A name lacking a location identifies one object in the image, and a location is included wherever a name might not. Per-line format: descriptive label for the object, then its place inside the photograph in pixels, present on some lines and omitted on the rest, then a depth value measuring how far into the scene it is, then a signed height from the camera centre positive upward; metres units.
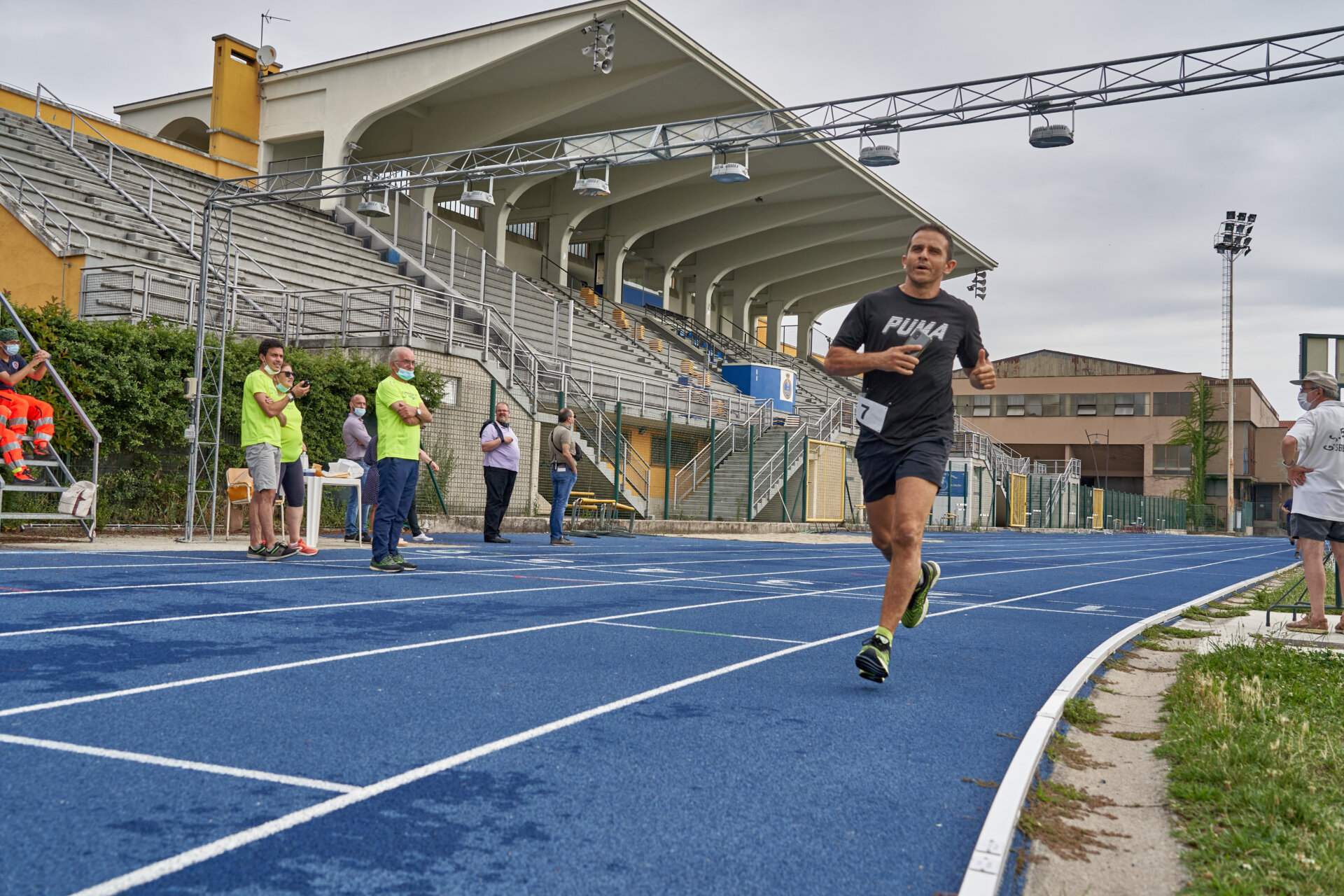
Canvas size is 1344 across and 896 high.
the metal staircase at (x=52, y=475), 11.66 +0.05
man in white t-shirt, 7.57 +0.26
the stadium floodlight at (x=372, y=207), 22.75 +5.89
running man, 5.21 +0.54
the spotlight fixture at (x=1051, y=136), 17.42 +6.01
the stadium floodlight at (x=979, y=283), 57.81 +11.94
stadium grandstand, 21.19 +7.68
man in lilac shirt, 16.20 +0.33
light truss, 16.47 +6.54
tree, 73.19 +5.50
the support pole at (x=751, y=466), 27.23 +0.93
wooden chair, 12.85 +0.01
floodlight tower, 77.31 +19.76
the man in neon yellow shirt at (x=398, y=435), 9.40 +0.48
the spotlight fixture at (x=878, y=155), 18.88 +6.06
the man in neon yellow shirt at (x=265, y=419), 10.31 +0.64
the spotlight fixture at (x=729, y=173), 19.62 +5.94
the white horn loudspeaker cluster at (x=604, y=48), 26.92 +11.12
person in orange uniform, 11.00 +0.82
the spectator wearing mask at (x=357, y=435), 14.28 +0.71
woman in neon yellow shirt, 10.97 +0.32
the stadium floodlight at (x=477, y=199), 21.77 +5.90
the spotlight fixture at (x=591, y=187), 20.28 +5.78
